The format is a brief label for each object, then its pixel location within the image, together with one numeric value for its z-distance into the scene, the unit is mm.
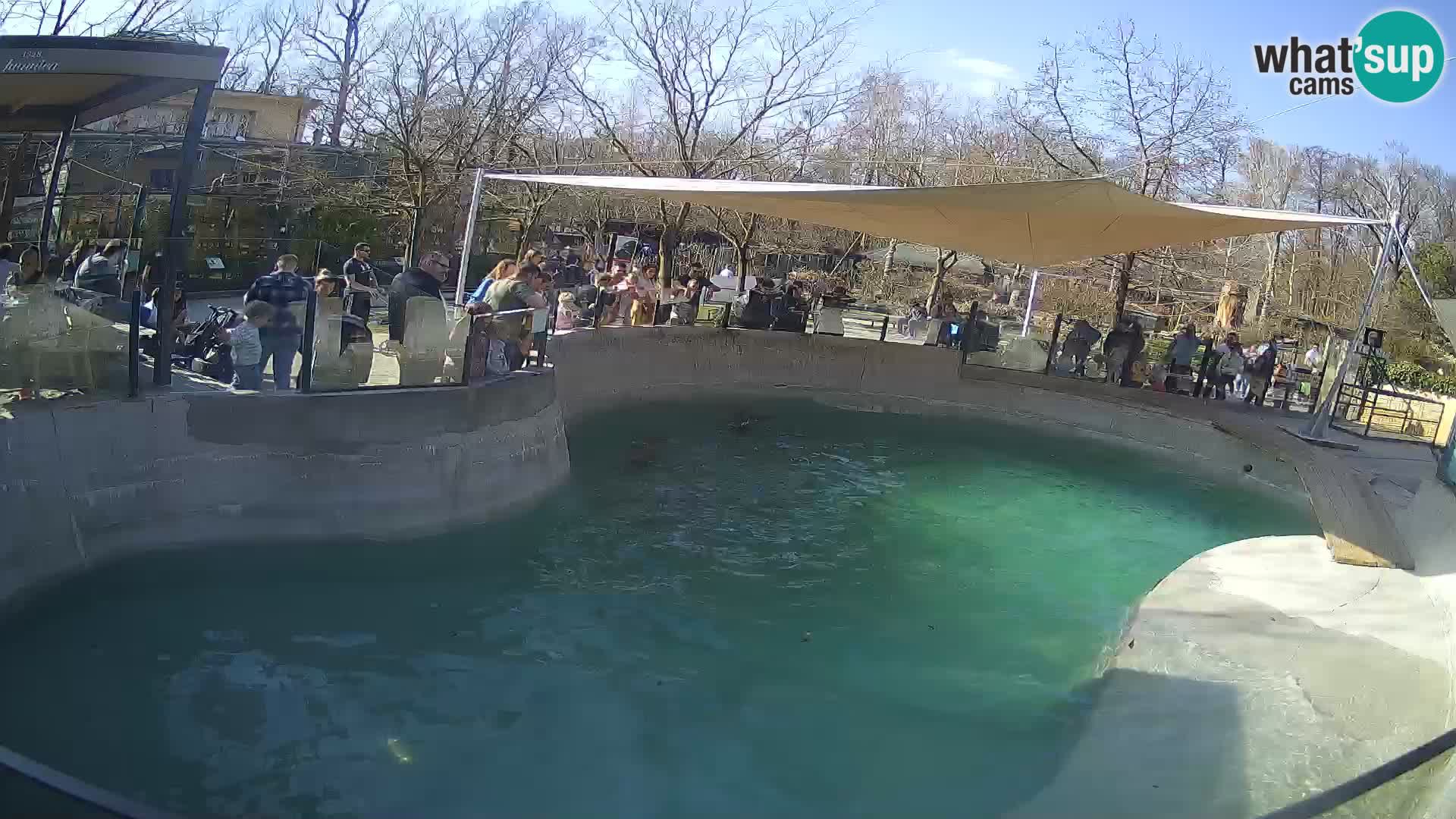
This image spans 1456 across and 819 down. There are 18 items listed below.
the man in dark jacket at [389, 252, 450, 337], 8562
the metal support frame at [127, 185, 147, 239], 8914
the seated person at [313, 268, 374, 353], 8023
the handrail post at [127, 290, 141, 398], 7020
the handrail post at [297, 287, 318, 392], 7773
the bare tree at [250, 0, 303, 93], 28250
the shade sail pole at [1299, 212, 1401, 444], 11409
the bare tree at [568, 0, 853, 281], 21297
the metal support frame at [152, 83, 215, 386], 6984
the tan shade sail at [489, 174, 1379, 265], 10609
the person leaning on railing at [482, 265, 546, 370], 9812
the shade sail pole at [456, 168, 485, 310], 12688
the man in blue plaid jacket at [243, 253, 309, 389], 7746
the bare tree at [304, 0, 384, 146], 23594
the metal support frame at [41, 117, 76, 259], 8852
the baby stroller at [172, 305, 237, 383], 7633
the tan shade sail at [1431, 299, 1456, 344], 9902
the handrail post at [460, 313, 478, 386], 8906
